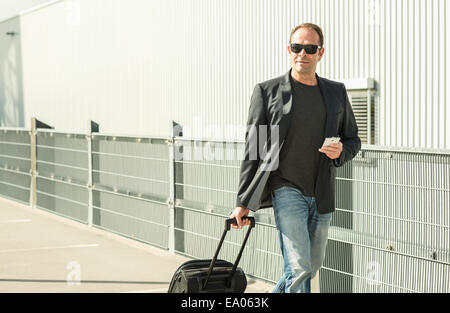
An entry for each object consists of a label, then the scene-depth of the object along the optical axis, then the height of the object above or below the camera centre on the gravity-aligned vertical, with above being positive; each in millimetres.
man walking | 4945 -275
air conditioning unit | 8578 +139
